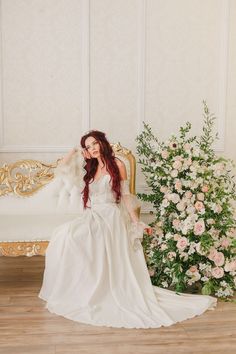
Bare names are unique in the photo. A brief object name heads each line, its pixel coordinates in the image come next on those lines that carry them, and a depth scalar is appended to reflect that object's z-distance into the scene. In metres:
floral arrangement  3.92
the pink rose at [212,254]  3.92
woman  3.43
